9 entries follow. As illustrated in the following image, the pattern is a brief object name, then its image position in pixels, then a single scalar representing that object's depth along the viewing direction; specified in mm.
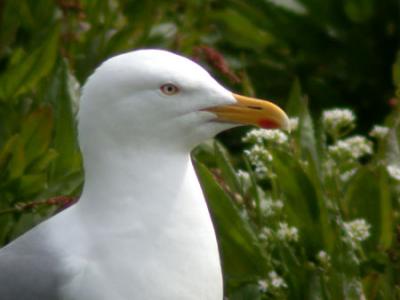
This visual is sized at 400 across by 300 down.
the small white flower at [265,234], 8516
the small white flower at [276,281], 8211
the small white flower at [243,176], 8969
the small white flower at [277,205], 8602
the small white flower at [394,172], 8700
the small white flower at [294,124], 9383
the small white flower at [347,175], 9316
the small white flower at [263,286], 8297
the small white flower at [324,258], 8245
